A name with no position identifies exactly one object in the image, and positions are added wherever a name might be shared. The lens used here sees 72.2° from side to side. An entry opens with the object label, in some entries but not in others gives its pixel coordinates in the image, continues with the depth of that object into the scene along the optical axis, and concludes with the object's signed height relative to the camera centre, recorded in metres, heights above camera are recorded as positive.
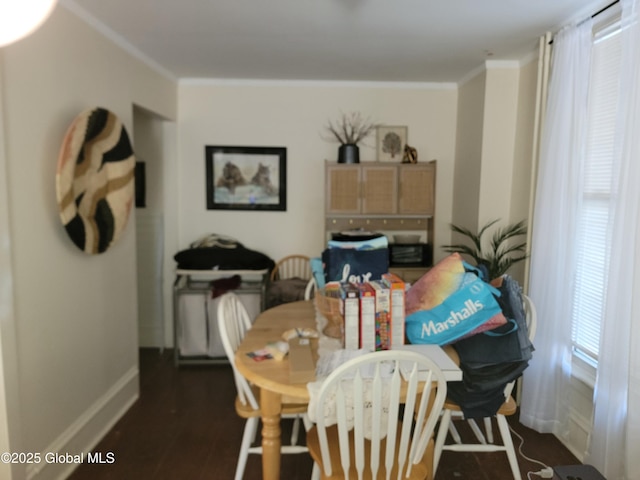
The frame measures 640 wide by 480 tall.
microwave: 3.69 -0.48
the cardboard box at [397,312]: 1.79 -0.47
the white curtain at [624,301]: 1.87 -0.43
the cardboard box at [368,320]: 1.75 -0.50
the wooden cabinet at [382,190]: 3.64 +0.05
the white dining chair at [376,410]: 1.43 -0.72
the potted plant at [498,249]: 3.00 -0.36
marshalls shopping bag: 1.80 -0.46
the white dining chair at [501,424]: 1.98 -1.04
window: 2.24 +0.04
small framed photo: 3.89 +0.48
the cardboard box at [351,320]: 1.75 -0.50
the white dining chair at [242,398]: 1.90 -0.92
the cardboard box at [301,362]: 1.58 -0.64
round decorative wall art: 2.10 +0.05
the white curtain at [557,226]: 2.38 -0.14
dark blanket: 3.61 -0.55
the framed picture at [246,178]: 3.89 +0.14
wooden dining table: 1.56 -0.68
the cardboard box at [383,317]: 1.78 -0.49
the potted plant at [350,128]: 3.88 +0.60
